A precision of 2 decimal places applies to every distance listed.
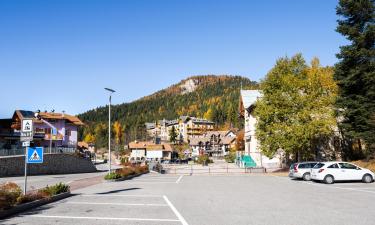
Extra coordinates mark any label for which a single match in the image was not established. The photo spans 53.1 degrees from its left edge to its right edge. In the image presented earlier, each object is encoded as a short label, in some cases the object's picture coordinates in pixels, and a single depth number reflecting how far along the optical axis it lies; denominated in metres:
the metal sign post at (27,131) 16.20
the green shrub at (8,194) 12.76
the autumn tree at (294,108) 39.19
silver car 30.77
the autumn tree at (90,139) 195.75
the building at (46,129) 54.78
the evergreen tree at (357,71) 34.59
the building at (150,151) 114.69
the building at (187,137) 192.70
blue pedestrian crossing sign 17.09
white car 26.77
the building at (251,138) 52.25
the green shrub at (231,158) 90.35
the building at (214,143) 151.34
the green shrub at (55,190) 16.93
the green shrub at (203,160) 86.69
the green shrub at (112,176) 30.41
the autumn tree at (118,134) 172.06
